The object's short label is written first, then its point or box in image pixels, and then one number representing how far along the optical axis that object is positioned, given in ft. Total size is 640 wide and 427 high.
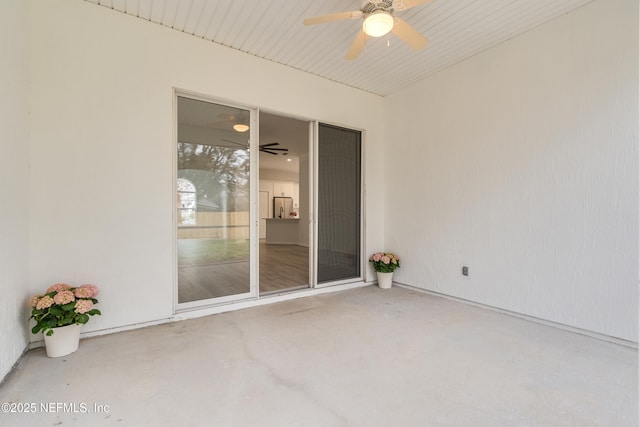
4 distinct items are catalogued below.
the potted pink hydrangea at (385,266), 14.15
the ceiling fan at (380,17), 7.21
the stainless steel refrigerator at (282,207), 39.75
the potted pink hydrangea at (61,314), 7.09
